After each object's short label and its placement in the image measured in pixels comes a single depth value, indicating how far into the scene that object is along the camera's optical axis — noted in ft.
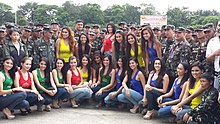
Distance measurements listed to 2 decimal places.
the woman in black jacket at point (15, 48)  22.45
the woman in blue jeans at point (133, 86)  22.09
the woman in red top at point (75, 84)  23.80
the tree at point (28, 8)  200.87
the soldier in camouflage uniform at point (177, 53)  21.31
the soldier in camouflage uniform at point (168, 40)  23.73
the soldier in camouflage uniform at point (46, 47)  25.23
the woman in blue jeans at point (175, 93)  19.19
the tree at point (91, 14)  160.66
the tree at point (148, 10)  185.47
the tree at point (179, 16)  139.07
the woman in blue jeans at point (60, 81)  23.31
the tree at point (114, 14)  163.02
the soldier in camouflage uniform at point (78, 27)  29.99
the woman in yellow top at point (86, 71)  25.38
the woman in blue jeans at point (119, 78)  23.38
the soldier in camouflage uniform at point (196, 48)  20.36
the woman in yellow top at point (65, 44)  25.43
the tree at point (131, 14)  173.27
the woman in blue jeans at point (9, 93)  19.86
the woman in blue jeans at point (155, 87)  20.59
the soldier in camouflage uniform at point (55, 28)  30.26
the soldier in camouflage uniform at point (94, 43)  27.70
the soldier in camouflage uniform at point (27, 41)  24.86
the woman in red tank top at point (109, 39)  26.53
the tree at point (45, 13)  174.36
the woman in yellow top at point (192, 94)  17.98
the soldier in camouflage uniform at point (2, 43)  22.17
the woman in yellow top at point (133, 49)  23.78
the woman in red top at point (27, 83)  20.98
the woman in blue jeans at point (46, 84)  22.27
